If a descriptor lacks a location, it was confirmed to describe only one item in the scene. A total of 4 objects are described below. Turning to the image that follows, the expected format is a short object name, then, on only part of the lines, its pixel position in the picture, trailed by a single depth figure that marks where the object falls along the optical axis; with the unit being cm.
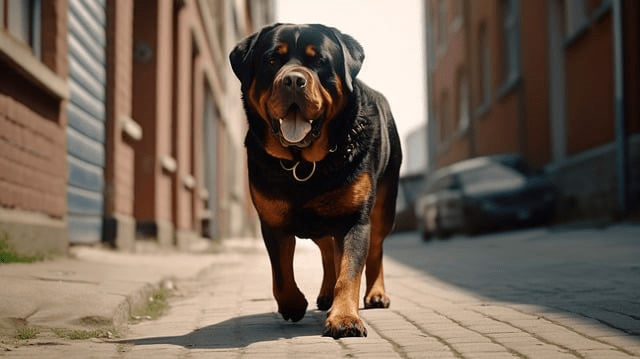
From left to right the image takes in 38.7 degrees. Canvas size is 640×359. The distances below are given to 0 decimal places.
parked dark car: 1436
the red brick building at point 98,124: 612
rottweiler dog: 387
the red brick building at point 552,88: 1302
